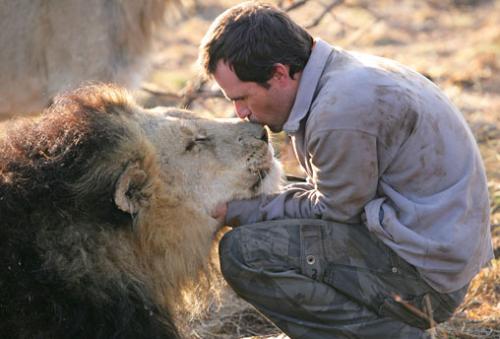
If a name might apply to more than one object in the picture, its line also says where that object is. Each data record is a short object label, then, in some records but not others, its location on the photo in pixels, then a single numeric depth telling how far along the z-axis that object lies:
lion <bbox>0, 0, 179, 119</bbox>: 13.12
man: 7.21
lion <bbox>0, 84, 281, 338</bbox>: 6.38
